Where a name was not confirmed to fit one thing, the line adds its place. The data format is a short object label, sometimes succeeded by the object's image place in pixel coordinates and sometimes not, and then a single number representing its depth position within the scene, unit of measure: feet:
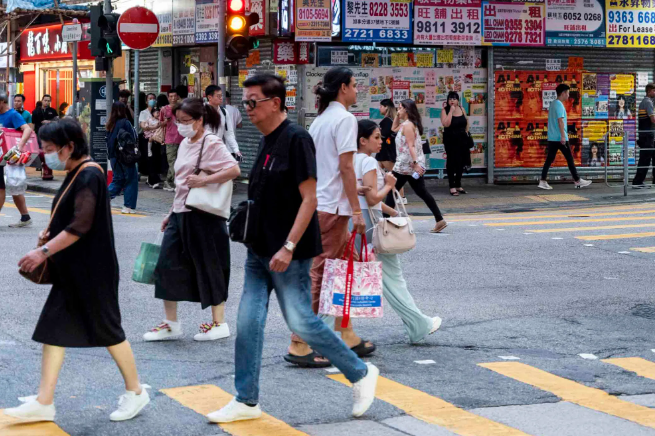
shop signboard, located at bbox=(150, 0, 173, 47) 77.00
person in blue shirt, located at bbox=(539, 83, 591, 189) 66.59
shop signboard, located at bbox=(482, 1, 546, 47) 69.51
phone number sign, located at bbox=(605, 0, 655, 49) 72.59
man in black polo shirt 19.71
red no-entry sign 60.70
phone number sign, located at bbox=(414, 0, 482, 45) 67.46
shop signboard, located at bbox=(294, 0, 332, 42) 64.75
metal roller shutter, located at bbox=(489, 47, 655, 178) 71.00
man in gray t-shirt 69.56
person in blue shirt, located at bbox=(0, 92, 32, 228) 47.64
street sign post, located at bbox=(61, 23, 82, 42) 68.39
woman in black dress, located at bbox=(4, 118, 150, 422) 19.39
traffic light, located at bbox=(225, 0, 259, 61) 54.80
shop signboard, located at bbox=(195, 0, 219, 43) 71.97
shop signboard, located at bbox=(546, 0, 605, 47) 71.07
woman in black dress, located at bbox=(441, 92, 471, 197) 64.80
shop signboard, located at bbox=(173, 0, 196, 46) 74.43
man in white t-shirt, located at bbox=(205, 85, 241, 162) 52.01
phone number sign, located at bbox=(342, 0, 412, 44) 66.13
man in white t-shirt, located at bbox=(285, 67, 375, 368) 23.18
